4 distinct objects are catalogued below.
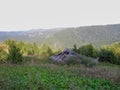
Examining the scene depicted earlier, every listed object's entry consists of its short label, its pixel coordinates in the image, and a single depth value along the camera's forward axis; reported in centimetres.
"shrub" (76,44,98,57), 3183
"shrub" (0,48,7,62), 1720
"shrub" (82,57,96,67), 1562
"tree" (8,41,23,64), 1518
